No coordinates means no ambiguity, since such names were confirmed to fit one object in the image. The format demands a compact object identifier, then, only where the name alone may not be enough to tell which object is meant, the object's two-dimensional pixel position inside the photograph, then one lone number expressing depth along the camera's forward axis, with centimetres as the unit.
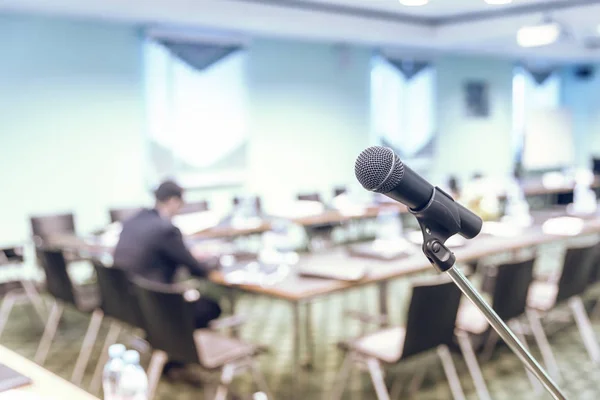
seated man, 367
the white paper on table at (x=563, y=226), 489
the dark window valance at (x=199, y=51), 753
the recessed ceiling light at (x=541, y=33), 633
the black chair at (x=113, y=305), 332
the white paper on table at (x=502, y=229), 492
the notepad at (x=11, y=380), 189
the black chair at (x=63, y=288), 395
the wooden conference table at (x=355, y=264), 329
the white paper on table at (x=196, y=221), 523
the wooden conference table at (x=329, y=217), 521
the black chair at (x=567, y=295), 380
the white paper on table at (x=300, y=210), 619
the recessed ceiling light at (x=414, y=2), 566
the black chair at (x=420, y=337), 288
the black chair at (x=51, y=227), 542
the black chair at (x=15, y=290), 452
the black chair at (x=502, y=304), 339
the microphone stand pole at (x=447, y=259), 103
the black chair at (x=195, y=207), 630
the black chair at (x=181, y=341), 286
